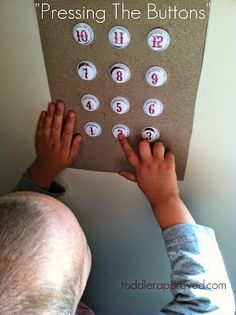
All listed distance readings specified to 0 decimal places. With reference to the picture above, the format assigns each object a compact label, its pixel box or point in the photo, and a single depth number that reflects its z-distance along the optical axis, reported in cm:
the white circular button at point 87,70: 55
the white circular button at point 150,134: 60
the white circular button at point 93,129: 61
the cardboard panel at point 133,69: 51
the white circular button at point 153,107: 57
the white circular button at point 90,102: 59
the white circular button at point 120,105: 58
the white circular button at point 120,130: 61
